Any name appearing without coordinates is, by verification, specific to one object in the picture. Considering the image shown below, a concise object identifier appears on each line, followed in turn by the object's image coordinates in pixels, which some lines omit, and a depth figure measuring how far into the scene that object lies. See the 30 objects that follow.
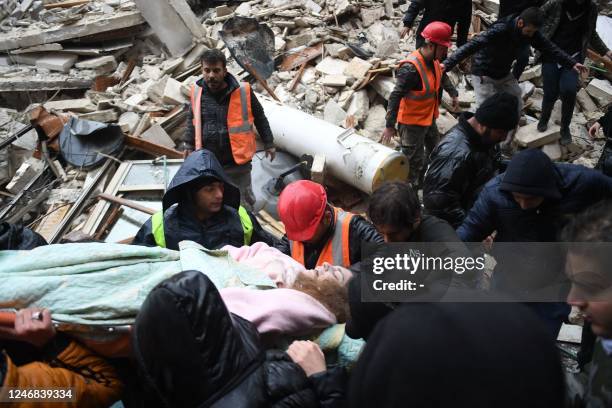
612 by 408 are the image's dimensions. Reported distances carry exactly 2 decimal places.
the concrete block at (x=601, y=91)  6.54
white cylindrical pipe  4.89
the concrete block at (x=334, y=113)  6.29
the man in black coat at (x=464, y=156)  3.05
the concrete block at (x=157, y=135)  6.35
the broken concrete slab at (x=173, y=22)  8.00
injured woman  1.36
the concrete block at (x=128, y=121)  6.47
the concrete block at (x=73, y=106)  7.02
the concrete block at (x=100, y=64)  8.23
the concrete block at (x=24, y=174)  5.94
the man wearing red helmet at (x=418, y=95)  4.51
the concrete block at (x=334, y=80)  6.63
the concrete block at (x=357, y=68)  6.68
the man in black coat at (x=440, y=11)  6.05
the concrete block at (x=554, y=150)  5.88
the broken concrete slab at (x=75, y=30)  8.29
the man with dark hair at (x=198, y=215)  2.95
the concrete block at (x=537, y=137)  5.90
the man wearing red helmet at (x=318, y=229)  2.63
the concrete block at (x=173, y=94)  7.06
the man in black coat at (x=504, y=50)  4.67
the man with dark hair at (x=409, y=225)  2.33
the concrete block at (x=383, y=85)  6.46
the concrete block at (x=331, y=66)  6.94
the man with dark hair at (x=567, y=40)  5.19
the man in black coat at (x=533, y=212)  2.55
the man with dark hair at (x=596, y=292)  1.58
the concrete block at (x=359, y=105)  6.37
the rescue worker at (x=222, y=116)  4.30
